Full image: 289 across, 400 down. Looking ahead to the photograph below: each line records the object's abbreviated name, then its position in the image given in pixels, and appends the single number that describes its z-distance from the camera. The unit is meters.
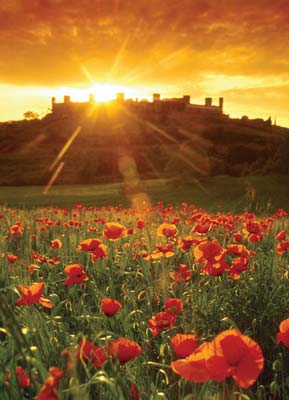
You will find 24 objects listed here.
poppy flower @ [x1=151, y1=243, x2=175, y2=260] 3.18
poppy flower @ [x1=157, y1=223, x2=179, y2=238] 3.46
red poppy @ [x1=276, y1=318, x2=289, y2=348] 1.46
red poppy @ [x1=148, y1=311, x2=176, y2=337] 1.94
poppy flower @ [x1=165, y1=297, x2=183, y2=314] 2.08
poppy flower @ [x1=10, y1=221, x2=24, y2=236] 4.68
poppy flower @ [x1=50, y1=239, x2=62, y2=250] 3.89
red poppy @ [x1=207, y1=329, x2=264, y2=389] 1.11
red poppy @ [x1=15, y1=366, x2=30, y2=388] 1.50
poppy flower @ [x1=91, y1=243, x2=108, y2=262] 3.01
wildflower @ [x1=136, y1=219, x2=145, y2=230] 4.75
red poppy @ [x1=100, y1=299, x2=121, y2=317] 1.89
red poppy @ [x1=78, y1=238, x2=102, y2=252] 2.92
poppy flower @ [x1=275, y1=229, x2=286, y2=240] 3.71
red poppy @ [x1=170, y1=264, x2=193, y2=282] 2.91
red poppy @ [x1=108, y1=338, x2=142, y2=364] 1.51
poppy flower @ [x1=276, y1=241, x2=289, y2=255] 3.27
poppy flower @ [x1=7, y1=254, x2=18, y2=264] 3.30
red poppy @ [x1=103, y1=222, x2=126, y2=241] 3.38
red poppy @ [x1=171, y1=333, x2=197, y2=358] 1.51
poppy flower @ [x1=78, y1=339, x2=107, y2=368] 1.54
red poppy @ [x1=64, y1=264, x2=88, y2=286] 2.43
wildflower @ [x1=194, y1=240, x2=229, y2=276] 2.51
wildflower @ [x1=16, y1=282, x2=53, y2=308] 1.82
